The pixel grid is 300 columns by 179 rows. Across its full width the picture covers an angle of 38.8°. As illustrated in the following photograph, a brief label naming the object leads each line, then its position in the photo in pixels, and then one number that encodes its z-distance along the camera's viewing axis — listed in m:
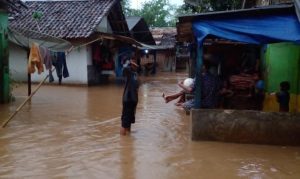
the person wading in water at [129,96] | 8.52
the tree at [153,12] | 48.87
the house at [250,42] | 7.40
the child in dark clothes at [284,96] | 9.09
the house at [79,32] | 20.36
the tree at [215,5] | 19.38
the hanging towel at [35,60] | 10.69
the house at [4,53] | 12.41
